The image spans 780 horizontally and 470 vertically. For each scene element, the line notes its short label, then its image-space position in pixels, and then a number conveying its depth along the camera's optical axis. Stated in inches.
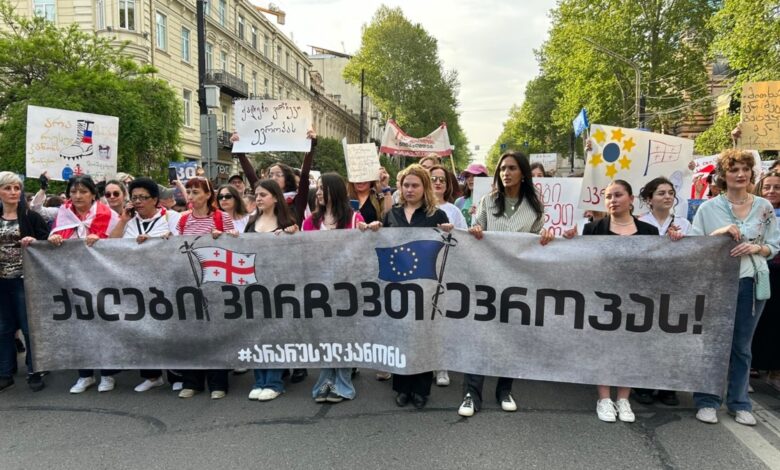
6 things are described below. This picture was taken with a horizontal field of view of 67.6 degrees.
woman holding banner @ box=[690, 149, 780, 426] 149.9
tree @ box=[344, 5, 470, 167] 2006.6
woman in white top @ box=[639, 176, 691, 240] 175.5
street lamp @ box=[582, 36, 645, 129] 947.7
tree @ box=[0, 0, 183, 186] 593.3
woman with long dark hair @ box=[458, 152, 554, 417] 163.2
